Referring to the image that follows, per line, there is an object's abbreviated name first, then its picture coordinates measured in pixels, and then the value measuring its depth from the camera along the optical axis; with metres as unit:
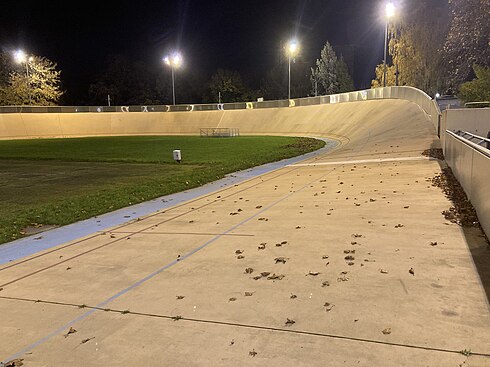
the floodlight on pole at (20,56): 61.44
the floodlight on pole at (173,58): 60.98
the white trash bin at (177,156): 20.47
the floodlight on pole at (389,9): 32.88
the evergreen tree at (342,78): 83.00
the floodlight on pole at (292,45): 50.21
